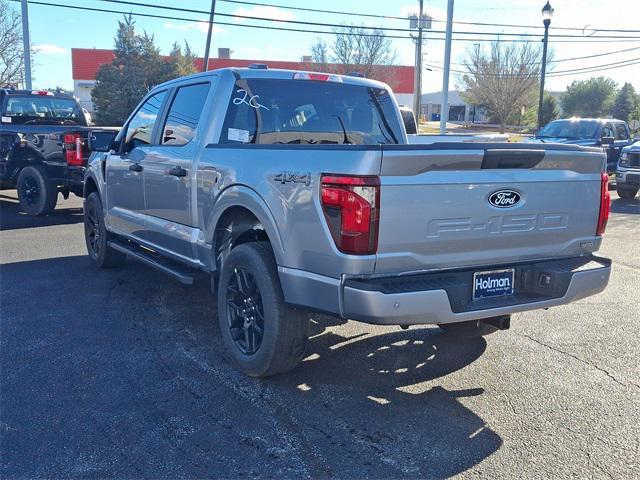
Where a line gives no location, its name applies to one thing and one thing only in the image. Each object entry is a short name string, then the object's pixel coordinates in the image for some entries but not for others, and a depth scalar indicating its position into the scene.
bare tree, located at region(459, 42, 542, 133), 43.53
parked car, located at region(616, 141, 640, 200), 14.52
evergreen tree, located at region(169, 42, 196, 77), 43.94
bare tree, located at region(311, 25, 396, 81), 43.31
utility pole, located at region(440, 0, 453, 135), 20.38
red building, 51.94
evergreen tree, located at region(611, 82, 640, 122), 53.57
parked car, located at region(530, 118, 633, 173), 16.05
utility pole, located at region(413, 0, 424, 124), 35.87
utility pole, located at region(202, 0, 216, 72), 27.39
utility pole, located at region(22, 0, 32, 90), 22.09
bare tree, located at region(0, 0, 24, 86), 34.44
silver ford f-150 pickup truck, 3.47
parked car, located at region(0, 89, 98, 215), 10.90
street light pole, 22.23
